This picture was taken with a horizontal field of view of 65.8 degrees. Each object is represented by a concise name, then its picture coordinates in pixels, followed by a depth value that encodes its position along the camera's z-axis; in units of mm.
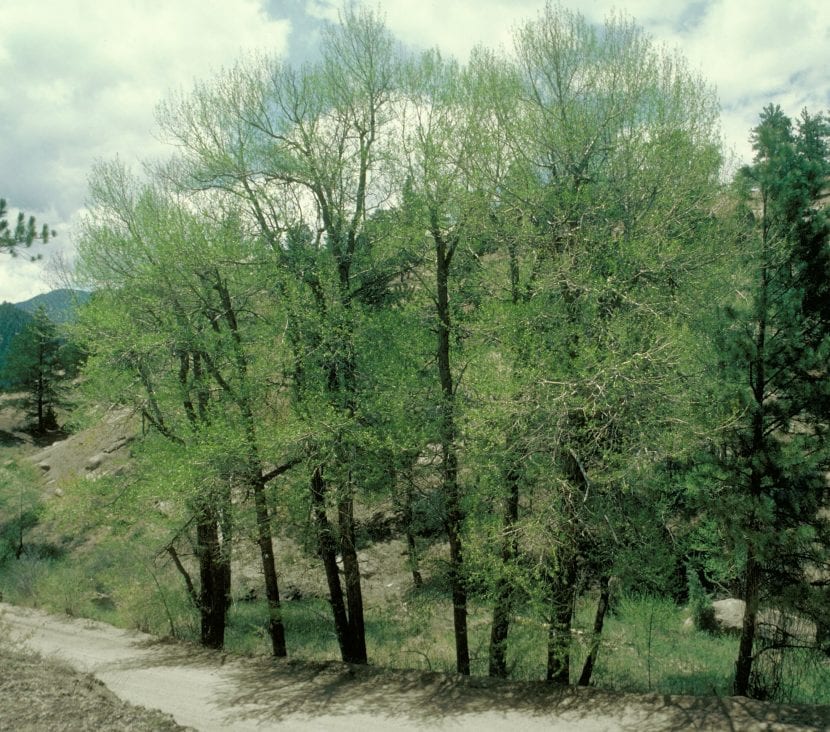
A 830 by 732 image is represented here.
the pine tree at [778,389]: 9148
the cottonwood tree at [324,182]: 12867
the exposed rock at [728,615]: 18344
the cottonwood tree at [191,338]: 12703
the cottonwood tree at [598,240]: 9703
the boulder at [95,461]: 35469
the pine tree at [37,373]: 45031
